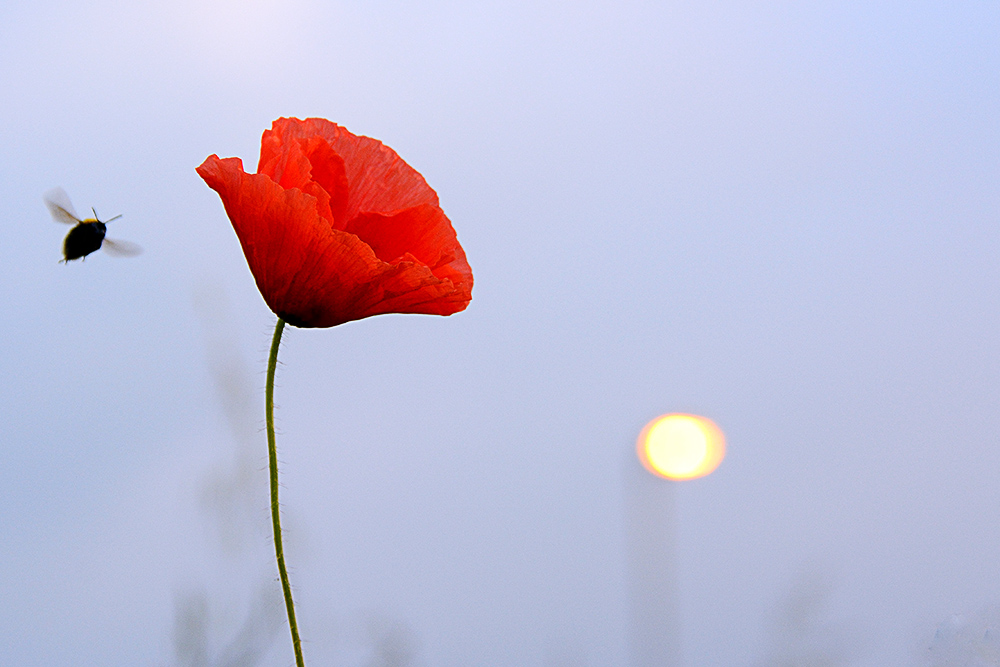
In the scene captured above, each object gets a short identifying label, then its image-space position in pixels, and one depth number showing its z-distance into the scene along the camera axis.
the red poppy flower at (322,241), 1.16
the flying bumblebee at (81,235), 1.23
